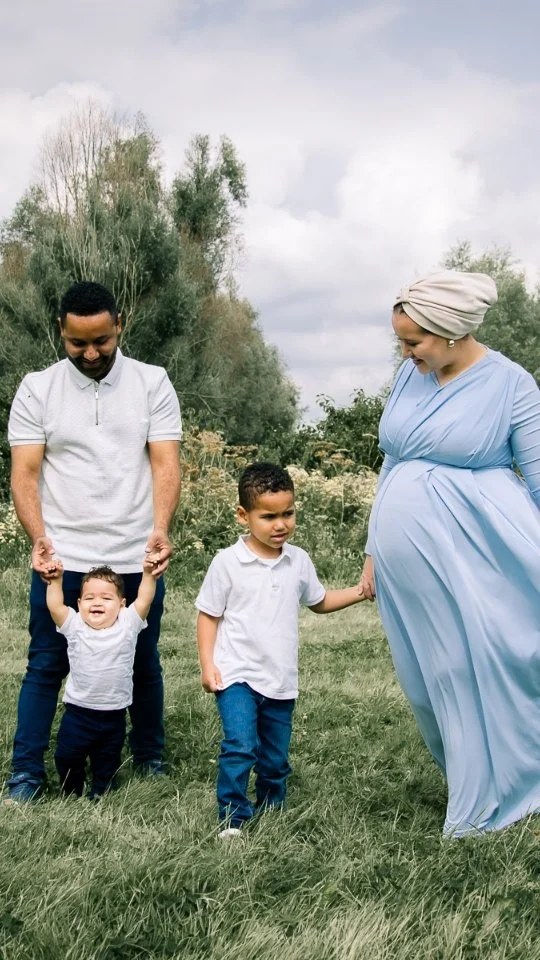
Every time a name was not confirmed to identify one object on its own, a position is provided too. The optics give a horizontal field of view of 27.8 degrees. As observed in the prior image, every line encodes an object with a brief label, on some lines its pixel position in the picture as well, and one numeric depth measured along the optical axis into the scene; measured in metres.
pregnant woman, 4.21
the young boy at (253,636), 4.15
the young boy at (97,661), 4.60
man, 4.70
